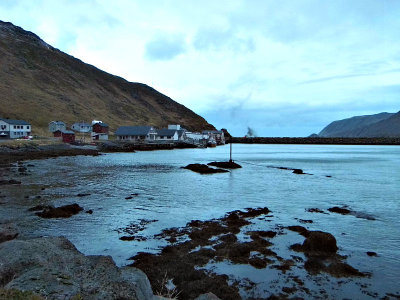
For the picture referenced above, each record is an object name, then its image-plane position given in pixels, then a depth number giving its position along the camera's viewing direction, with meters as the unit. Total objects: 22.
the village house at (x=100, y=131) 145.88
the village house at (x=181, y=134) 171.15
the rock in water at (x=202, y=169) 53.66
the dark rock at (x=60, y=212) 21.95
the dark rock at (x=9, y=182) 34.31
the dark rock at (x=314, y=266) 13.69
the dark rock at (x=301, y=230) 18.66
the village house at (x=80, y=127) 149.25
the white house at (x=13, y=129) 106.12
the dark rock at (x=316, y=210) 25.02
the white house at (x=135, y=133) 153.50
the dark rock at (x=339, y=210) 24.80
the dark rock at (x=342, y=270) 13.47
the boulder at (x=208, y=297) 8.94
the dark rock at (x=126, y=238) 17.58
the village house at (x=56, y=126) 132.31
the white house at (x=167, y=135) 163.62
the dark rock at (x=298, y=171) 52.66
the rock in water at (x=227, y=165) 60.94
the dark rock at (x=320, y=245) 15.80
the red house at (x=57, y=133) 122.81
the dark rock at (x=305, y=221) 21.98
